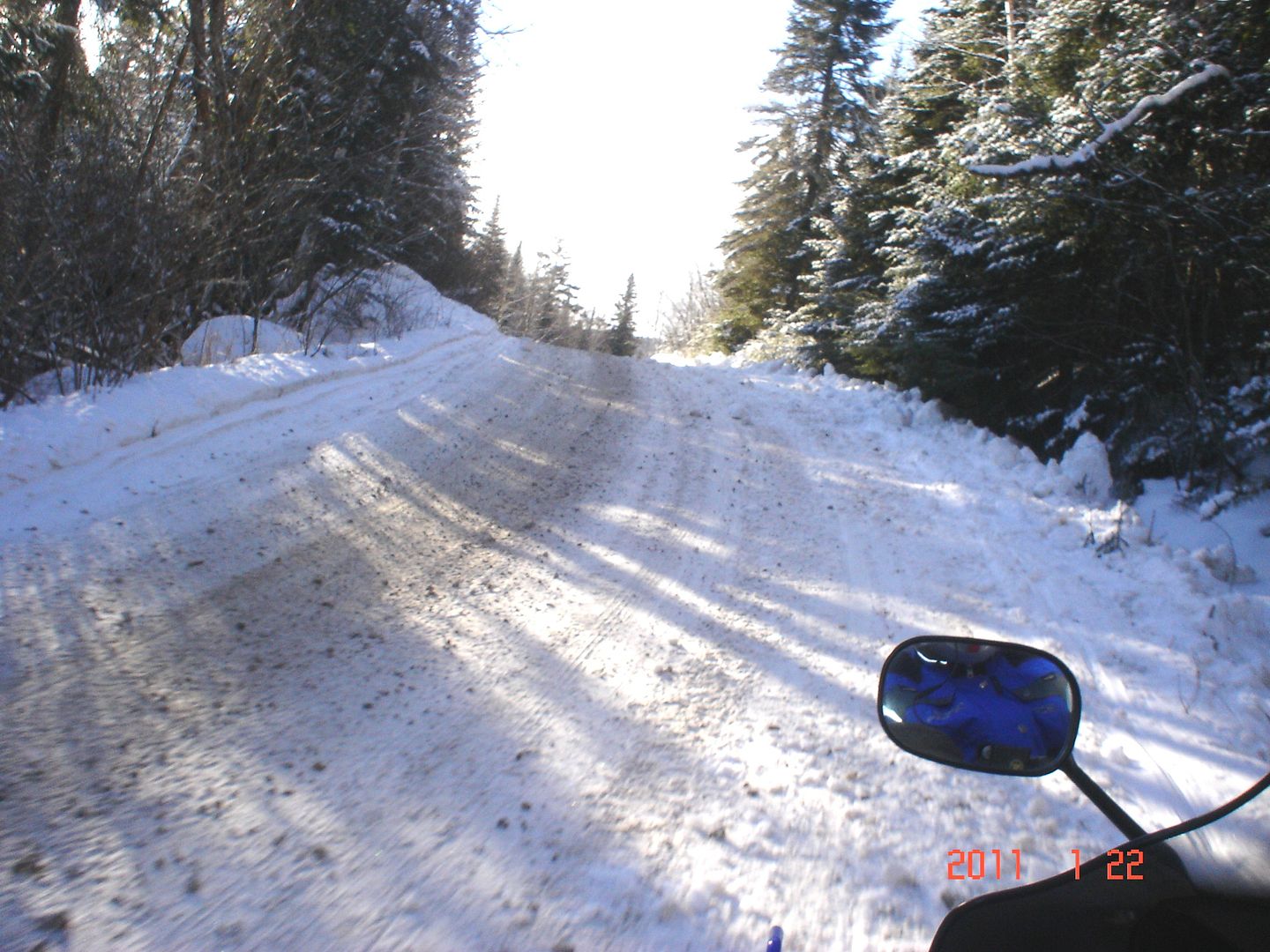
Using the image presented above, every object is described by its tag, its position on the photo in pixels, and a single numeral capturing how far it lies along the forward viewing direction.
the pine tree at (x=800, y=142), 19.09
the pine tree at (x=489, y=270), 28.39
